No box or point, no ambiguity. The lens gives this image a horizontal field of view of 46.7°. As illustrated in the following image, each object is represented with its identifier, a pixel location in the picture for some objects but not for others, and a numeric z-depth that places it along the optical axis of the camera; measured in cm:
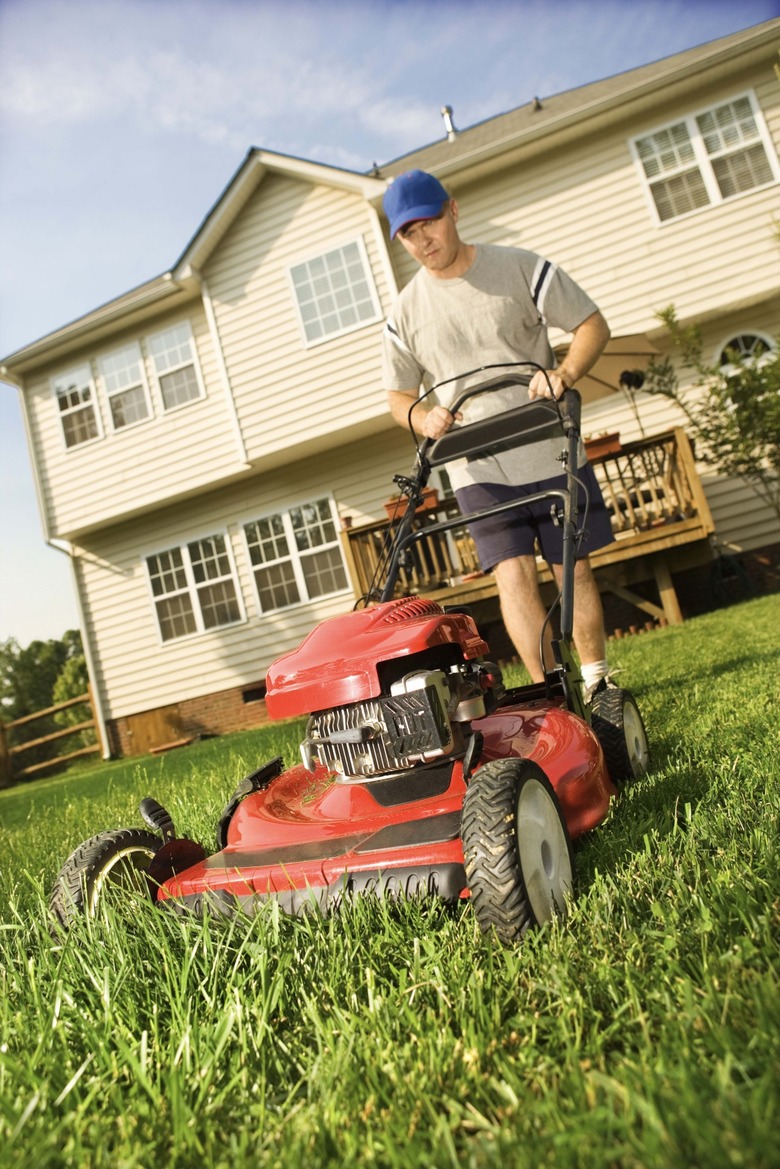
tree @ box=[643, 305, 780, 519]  980
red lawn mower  176
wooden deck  934
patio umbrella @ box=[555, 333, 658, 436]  938
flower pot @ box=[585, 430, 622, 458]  938
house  1123
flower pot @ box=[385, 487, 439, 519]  952
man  347
